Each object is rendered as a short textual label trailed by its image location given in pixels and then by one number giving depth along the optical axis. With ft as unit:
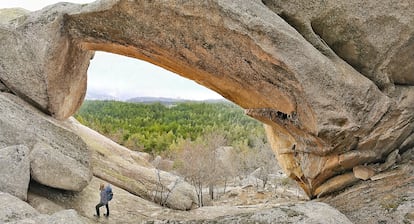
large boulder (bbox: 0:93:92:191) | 40.57
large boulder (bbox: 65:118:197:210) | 58.44
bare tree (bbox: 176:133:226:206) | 84.56
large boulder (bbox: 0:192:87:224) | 29.18
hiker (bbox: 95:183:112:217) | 44.93
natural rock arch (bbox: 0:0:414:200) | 36.42
